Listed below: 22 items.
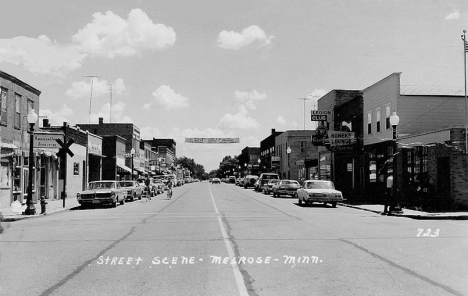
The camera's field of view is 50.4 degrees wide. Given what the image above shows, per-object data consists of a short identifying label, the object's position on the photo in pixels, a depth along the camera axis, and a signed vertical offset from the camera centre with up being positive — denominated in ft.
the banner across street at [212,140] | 255.50 +15.40
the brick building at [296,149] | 239.99 +10.31
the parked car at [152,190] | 134.68 -5.65
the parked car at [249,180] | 244.34 -5.00
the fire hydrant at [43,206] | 74.38 -5.39
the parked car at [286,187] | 134.62 -4.76
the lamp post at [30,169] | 71.15 +0.16
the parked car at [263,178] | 184.65 -3.04
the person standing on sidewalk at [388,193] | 73.61 -3.59
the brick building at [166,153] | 369.65 +16.05
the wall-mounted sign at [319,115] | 151.43 +16.76
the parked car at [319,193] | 88.69 -4.14
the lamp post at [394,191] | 73.39 -3.18
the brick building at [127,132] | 246.86 +20.59
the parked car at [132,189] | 114.11 -4.54
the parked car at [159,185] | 161.63 -5.29
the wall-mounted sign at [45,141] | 84.02 +4.94
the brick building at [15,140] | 83.61 +5.37
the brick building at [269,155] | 263.49 +9.35
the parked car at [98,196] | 89.92 -4.70
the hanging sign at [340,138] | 118.18 +7.59
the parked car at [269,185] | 157.98 -4.95
